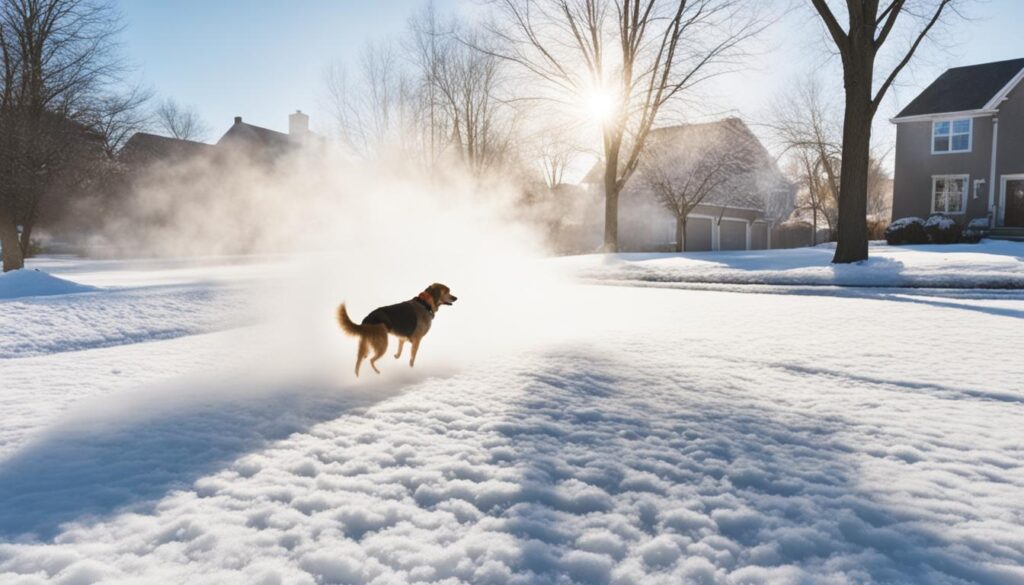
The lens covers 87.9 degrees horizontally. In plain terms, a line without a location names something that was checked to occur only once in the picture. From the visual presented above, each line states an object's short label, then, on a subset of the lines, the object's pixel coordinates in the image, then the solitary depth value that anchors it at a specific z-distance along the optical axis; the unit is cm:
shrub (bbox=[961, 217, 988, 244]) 2232
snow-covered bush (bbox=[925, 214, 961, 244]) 2217
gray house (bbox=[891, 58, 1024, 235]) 2488
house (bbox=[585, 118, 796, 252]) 3238
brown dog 457
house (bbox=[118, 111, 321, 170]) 3346
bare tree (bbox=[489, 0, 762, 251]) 2116
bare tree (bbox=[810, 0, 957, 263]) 1384
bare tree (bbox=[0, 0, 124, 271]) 1538
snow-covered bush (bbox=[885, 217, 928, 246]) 2292
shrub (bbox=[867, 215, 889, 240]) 3133
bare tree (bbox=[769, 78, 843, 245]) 3803
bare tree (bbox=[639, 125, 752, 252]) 2911
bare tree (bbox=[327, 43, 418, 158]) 3450
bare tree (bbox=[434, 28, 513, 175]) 3241
